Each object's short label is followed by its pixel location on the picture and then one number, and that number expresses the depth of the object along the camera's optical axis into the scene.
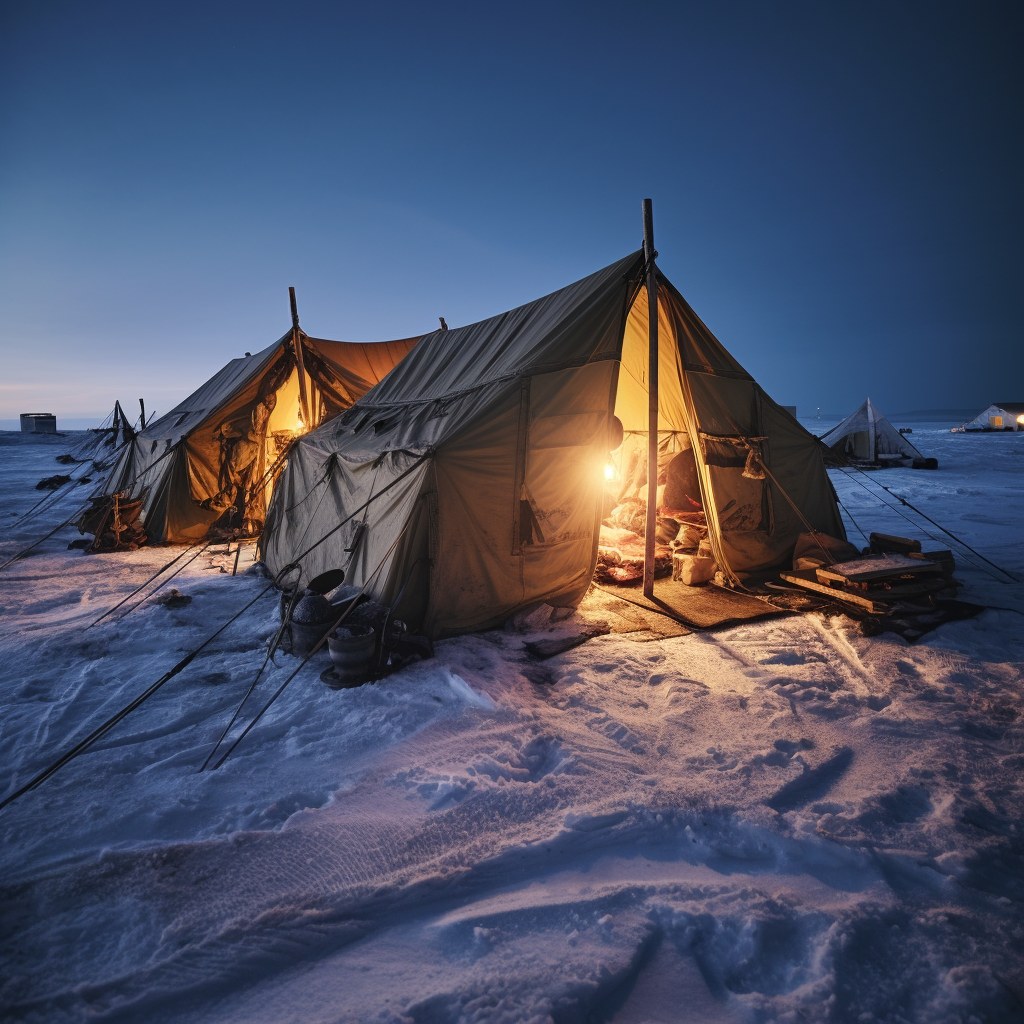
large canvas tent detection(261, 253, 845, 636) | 5.16
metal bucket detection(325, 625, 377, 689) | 4.22
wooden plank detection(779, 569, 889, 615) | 5.46
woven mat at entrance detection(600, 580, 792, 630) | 5.64
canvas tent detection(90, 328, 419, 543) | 9.75
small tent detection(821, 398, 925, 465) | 20.67
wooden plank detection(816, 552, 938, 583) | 5.65
